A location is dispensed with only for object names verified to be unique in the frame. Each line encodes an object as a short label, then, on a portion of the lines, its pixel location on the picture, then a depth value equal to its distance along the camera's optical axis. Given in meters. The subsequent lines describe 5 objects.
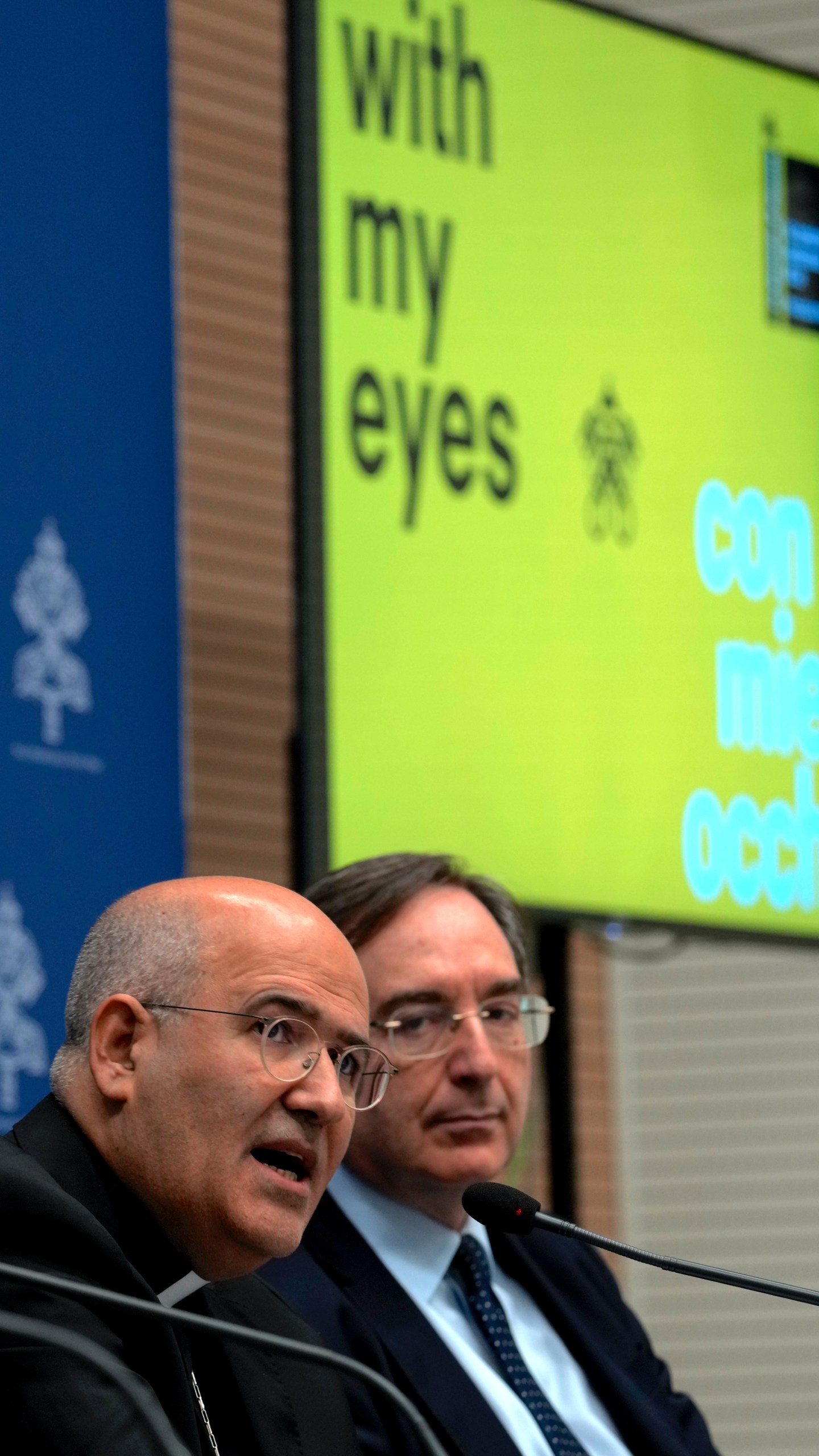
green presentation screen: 7.39
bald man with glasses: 3.85
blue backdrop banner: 6.34
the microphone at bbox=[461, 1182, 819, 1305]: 4.00
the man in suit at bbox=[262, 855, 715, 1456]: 5.09
